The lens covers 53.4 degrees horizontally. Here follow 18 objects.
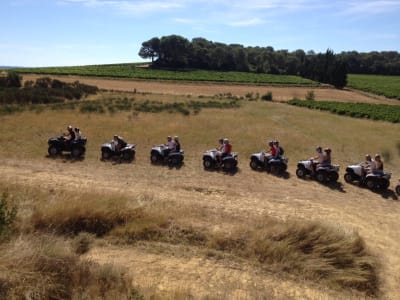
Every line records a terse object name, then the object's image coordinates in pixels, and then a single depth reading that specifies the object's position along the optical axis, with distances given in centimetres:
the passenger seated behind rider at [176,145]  1636
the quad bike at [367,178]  1452
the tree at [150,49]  10081
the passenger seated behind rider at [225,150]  1600
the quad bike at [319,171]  1504
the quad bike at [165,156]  1630
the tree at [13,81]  4056
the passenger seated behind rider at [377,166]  1464
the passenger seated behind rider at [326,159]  1523
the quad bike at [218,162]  1588
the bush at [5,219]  688
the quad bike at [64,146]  1670
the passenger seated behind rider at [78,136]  1688
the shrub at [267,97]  4622
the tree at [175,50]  9825
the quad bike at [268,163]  1586
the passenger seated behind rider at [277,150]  1598
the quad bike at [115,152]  1661
